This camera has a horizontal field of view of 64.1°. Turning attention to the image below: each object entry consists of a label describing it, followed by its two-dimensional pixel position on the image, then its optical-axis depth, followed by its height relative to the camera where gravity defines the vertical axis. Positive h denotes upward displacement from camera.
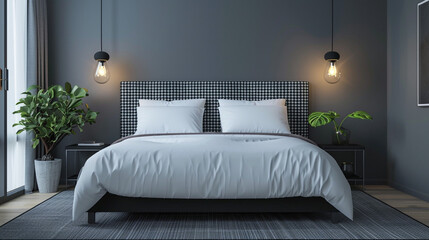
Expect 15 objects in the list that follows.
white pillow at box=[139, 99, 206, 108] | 4.25 +0.20
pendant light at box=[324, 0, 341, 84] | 4.20 +0.62
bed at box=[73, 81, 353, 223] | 2.47 -0.44
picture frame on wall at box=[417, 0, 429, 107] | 3.54 +0.70
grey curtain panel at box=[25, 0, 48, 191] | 3.89 +0.75
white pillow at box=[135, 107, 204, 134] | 3.91 -0.01
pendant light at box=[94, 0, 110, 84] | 4.20 +0.60
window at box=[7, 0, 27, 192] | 3.68 +0.44
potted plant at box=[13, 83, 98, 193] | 3.68 +0.00
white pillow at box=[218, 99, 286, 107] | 4.26 +0.22
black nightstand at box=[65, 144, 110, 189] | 3.89 -0.33
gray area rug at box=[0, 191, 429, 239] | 2.37 -0.80
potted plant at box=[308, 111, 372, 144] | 3.92 -0.02
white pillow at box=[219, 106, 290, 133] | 3.88 +0.01
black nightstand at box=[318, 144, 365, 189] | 3.92 -0.32
